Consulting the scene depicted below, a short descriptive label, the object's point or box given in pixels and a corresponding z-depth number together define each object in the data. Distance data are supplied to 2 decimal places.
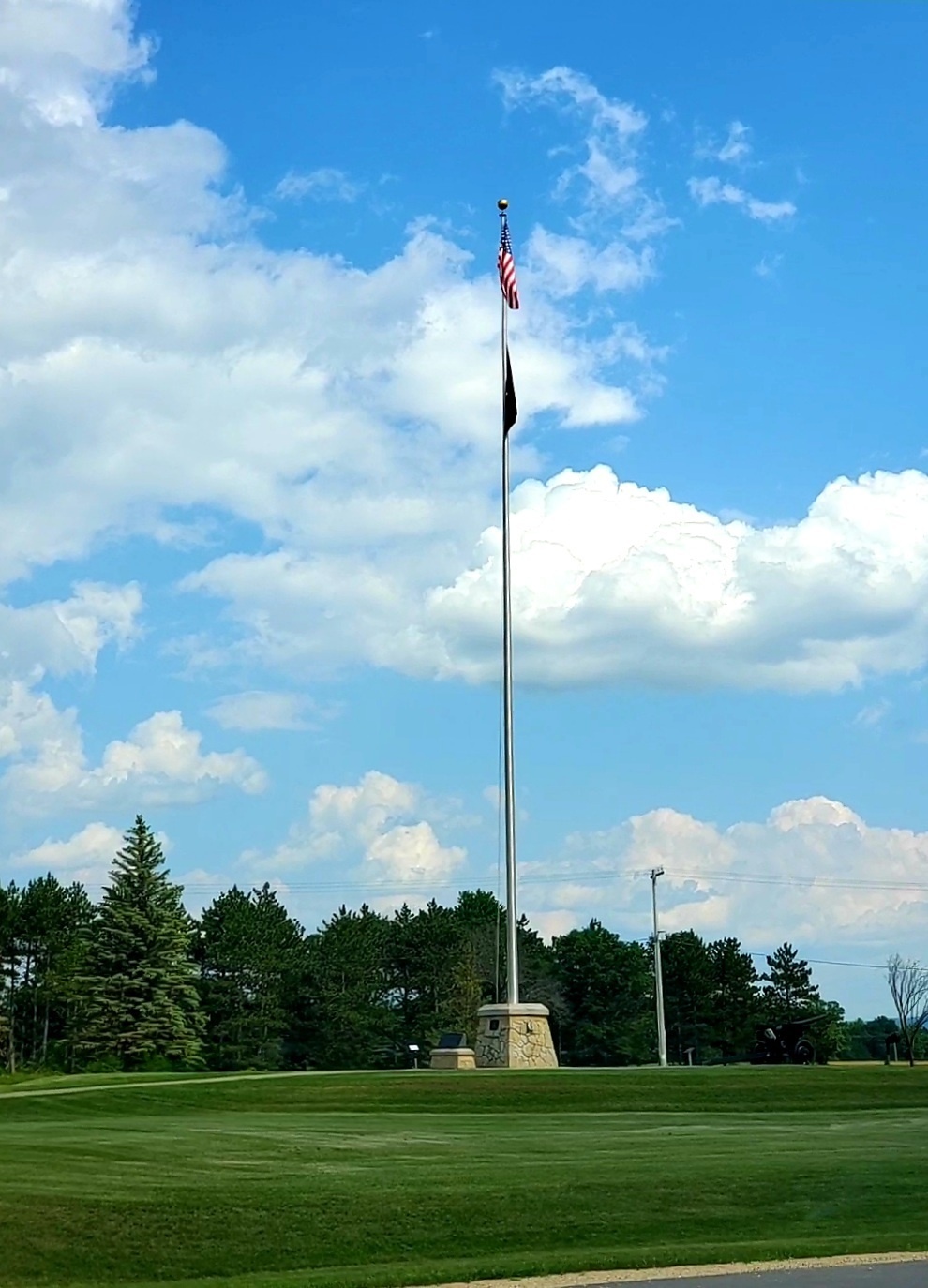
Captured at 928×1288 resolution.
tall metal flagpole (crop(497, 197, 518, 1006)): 38.38
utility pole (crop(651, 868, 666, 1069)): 59.75
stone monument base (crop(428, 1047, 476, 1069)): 38.84
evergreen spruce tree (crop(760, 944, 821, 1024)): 87.69
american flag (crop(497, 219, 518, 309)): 40.56
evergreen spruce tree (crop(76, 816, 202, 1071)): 62.41
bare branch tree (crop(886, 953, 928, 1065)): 96.19
